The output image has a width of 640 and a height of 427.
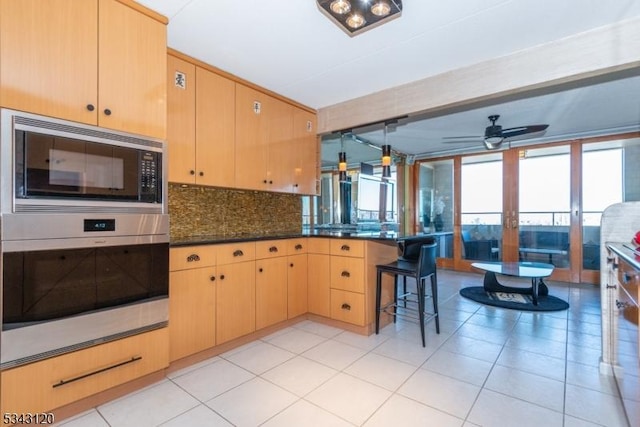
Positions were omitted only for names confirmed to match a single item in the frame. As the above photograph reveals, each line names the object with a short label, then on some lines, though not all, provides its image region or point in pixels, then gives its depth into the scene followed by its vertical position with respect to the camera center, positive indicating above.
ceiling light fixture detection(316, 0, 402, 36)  1.80 +1.29
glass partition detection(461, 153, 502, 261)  5.60 +0.16
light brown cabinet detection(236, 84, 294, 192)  2.89 +0.78
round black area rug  3.61 -1.12
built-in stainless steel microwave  1.46 +0.26
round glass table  3.72 -0.73
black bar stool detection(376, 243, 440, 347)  2.65 -0.54
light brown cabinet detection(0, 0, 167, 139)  1.49 +0.87
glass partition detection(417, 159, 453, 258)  6.16 +0.28
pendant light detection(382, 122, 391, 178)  4.05 +0.82
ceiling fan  3.56 +1.04
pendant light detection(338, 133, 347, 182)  4.52 +0.81
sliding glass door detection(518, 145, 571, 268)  5.00 +0.18
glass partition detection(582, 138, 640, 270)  4.55 +0.54
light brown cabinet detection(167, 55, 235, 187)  2.38 +0.77
